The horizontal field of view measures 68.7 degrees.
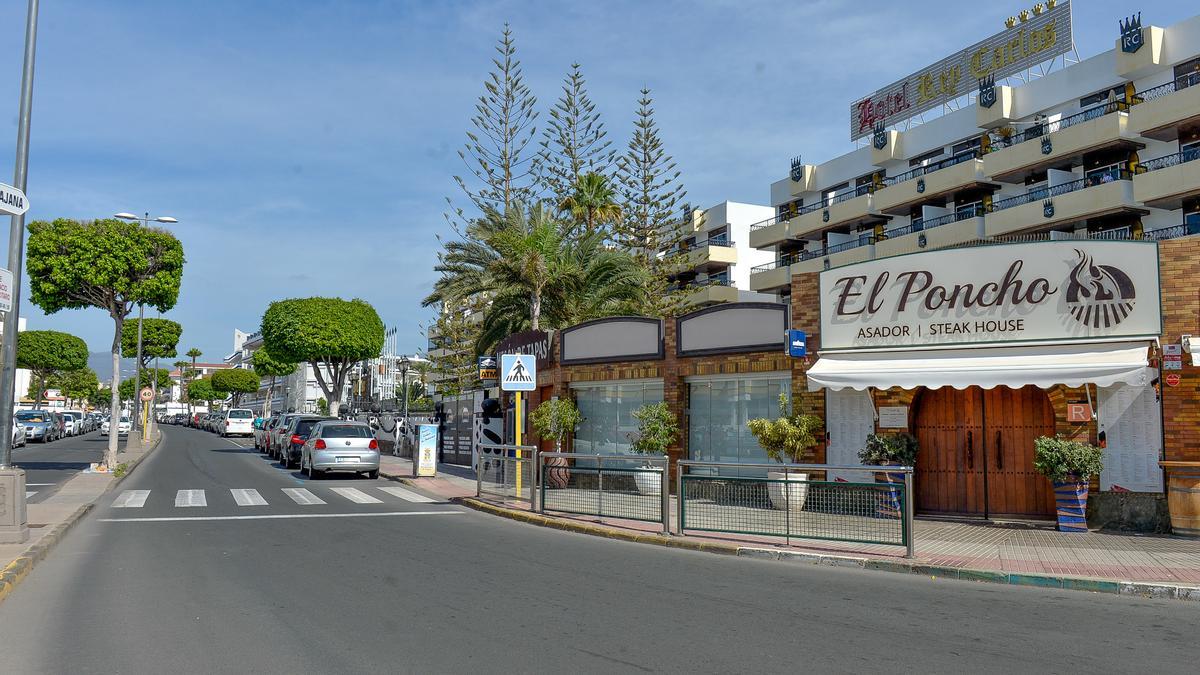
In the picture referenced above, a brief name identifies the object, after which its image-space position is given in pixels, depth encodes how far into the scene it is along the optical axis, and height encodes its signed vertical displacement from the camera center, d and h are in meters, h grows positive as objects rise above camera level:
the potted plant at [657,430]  18.58 -0.51
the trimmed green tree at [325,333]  53.34 +4.34
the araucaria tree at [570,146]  45.84 +13.60
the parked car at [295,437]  28.84 -1.12
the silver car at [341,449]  24.19 -1.28
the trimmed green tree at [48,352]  79.06 +4.49
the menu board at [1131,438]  12.98 -0.43
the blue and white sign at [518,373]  17.25 +0.63
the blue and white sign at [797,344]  15.89 +1.13
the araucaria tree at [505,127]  43.53 +13.85
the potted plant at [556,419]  21.34 -0.34
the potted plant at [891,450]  14.72 -0.73
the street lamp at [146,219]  27.02 +5.75
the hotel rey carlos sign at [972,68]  42.97 +18.04
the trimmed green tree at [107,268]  24.91 +3.89
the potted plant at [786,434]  15.79 -0.49
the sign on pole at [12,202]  10.71 +2.49
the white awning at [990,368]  12.80 +0.63
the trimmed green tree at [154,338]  53.59 +4.10
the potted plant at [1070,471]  12.90 -0.93
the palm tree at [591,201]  37.97 +8.89
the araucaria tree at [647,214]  47.53 +10.39
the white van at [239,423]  58.94 -1.35
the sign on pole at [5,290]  10.49 +1.34
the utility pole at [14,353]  10.91 +0.63
